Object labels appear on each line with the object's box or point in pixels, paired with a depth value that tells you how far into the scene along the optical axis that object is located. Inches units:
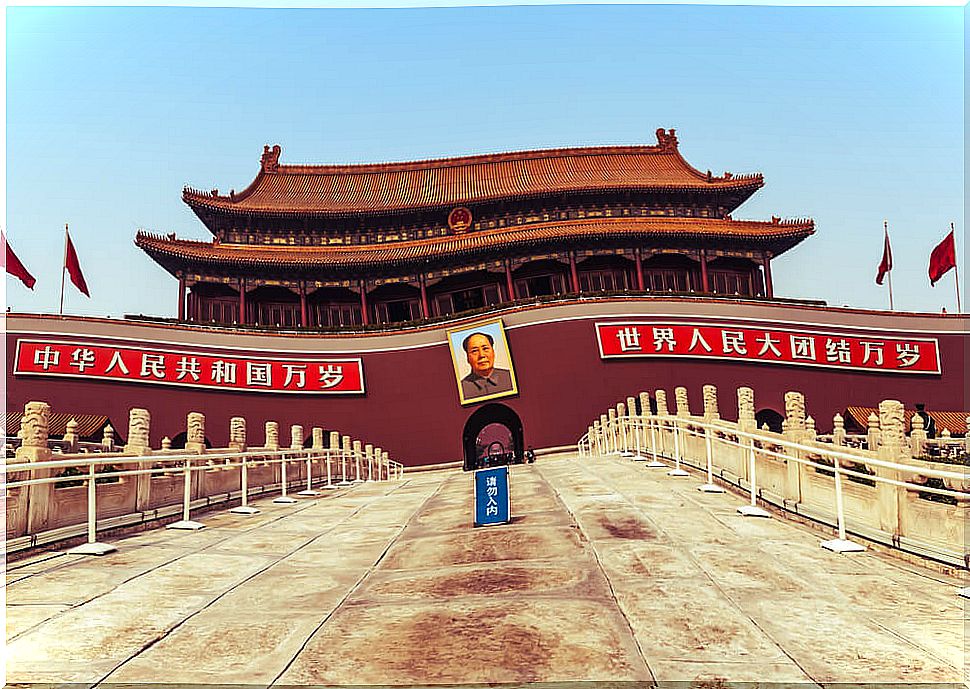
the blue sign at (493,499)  380.8
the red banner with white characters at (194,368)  1218.6
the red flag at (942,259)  1149.7
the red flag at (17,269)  1092.5
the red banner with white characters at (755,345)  1243.2
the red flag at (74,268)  1278.3
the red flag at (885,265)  1460.4
